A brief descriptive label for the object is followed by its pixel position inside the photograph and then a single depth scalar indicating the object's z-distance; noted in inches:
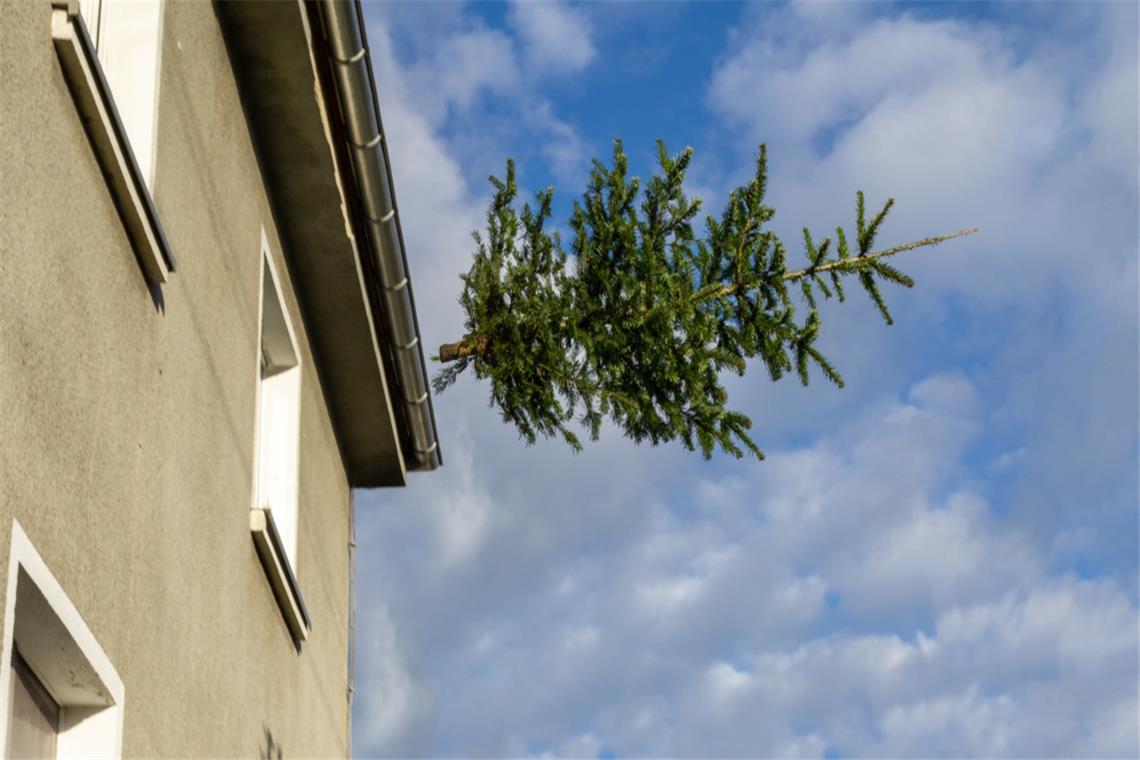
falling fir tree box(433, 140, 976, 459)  347.3
